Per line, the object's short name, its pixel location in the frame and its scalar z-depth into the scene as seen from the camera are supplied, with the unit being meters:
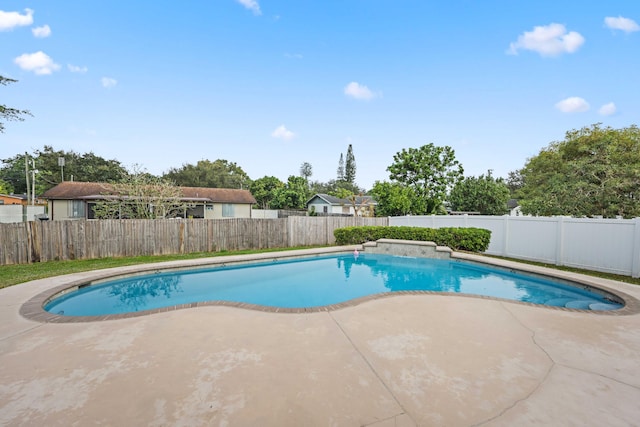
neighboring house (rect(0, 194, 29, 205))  34.00
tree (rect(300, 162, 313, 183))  73.31
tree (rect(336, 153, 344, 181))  69.94
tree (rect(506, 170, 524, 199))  53.78
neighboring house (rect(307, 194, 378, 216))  35.12
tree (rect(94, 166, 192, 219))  13.36
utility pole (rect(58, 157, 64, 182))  26.22
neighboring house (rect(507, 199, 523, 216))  35.76
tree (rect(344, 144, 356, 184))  67.06
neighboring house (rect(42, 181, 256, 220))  21.16
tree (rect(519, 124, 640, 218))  10.68
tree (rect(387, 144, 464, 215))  21.41
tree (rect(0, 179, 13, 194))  41.89
